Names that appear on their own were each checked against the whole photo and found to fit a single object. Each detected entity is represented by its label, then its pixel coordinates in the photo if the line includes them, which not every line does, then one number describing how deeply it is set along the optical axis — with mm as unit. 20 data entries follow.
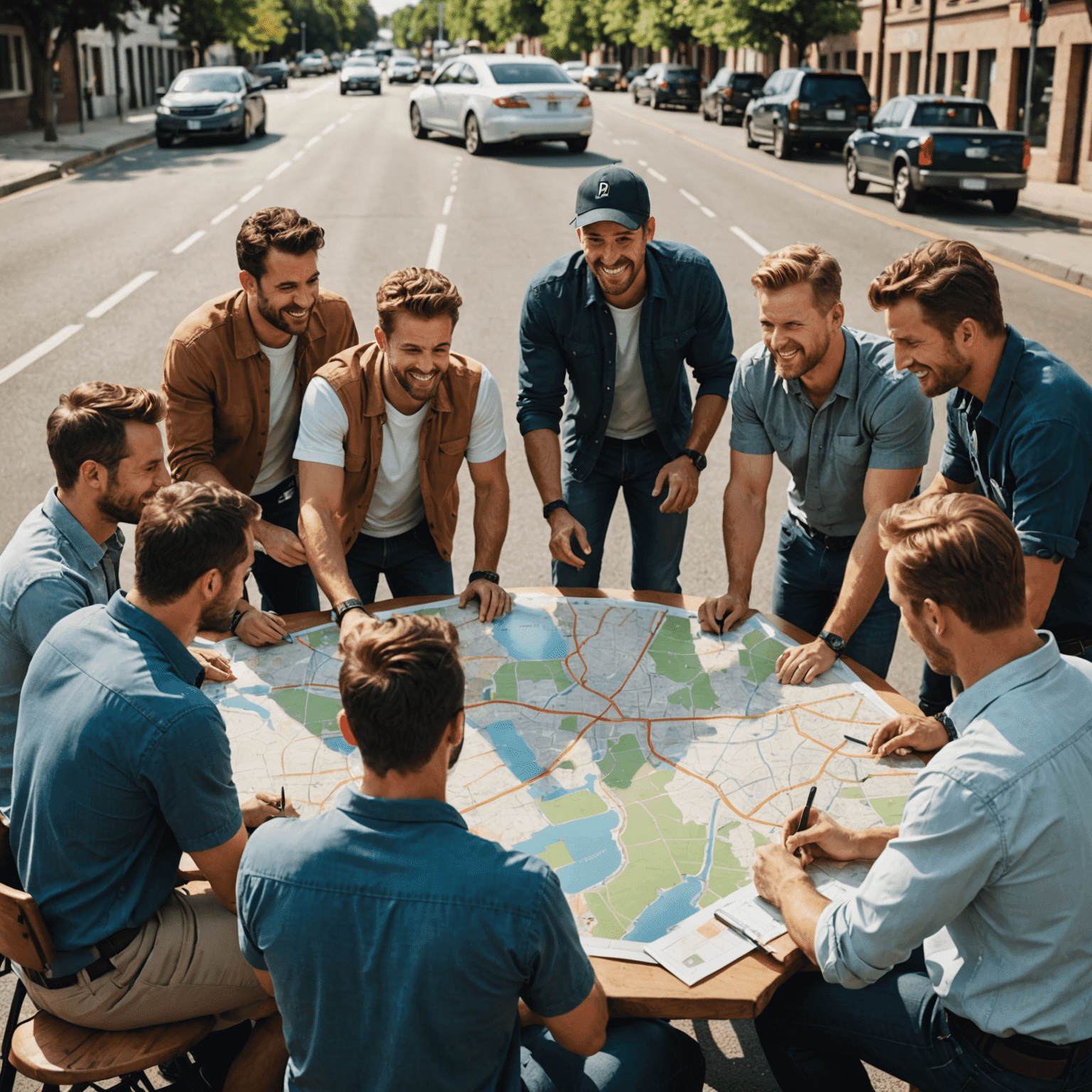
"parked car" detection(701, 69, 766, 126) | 38844
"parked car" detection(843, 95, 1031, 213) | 19453
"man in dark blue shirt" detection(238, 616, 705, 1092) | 2104
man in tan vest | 4059
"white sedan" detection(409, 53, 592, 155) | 24516
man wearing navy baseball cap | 4777
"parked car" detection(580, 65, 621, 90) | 62750
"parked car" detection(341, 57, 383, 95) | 51906
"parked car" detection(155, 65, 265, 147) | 29219
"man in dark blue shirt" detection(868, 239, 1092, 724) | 3520
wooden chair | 2602
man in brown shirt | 4438
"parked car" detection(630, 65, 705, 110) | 44781
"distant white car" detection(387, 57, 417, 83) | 63062
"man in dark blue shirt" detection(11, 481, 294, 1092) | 2623
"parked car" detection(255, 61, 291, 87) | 60406
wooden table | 2533
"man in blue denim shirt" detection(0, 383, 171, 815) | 3182
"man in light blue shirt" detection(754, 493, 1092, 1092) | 2359
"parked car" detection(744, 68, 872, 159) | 27922
